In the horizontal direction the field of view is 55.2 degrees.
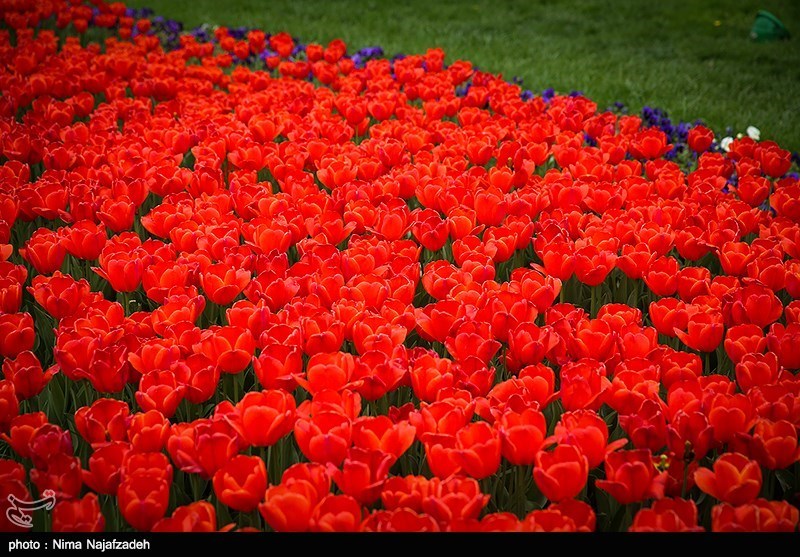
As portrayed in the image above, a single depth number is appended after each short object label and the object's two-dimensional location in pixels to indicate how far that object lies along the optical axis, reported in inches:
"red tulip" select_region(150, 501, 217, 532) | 61.8
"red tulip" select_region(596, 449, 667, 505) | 65.1
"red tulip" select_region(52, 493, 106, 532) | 62.4
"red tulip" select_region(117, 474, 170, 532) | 62.8
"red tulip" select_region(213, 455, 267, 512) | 63.6
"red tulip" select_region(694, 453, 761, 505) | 64.5
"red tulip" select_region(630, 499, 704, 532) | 61.4
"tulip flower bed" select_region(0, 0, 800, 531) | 66.0
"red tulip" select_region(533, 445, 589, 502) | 64.5
